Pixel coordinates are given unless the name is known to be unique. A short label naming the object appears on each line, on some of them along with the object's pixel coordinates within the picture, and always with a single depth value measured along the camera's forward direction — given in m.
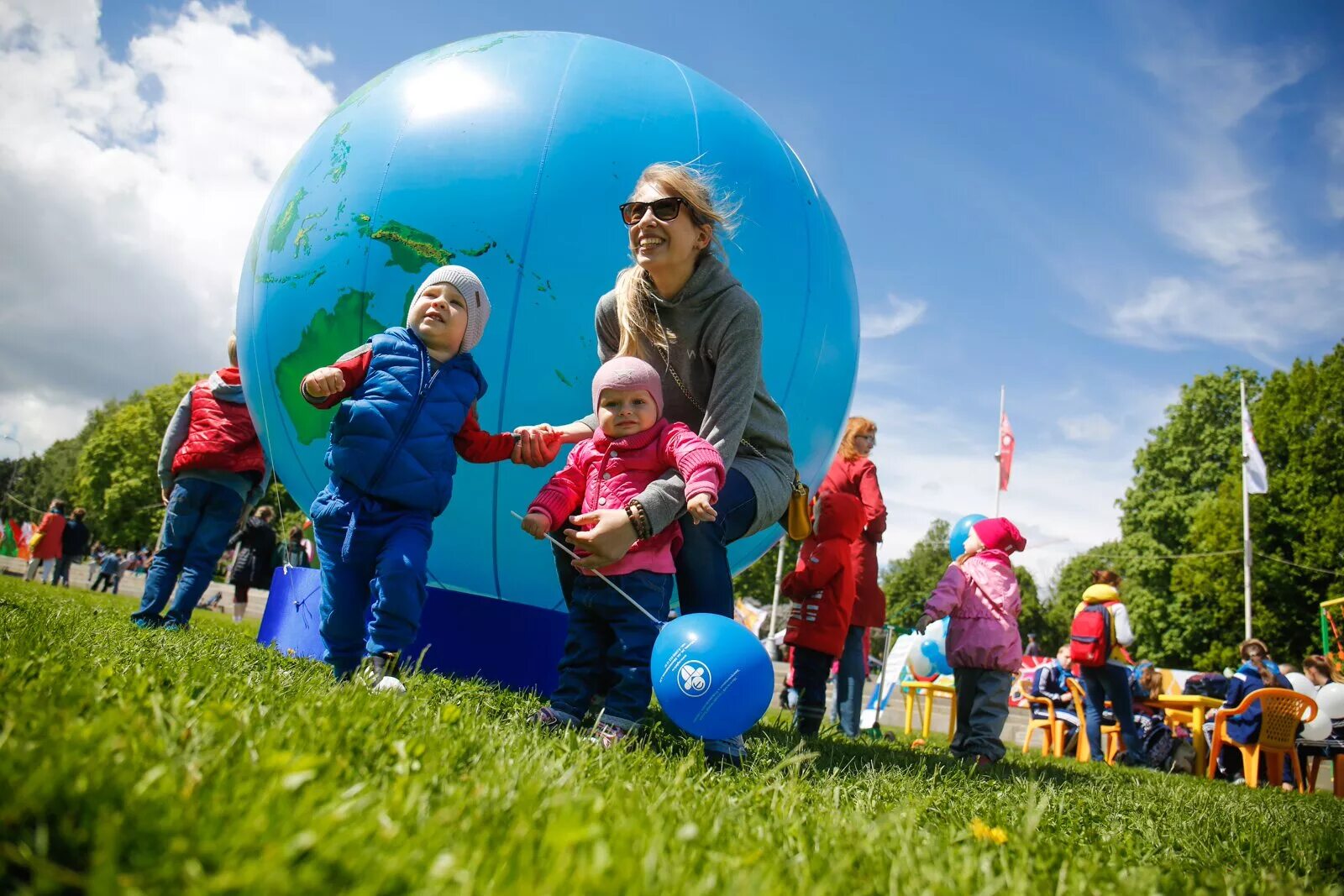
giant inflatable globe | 3.74
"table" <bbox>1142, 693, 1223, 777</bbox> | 7.50
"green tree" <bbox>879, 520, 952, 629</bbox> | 58.53
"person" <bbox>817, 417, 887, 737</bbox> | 5.71
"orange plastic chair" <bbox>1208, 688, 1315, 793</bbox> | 6.83
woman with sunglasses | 2.98
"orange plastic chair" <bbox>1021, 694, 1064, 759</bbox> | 9.06
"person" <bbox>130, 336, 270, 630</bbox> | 5.25
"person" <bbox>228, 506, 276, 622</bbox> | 11.44
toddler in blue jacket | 3.05
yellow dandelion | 1.84
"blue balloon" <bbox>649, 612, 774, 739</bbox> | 2.40
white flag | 20.67
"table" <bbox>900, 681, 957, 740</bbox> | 8.37
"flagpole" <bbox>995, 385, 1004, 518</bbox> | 16.48
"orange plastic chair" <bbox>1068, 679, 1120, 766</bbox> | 8.34
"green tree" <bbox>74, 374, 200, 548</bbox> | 41.88
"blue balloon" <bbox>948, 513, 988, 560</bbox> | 5.79
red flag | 17.61
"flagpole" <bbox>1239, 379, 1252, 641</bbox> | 21.59
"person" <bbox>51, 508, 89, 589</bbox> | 15.87
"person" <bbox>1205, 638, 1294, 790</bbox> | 6.99
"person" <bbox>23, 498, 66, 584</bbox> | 15.22
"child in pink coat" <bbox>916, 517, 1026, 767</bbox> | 4.77
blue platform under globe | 3.91
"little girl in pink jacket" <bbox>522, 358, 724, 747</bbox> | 2.72
